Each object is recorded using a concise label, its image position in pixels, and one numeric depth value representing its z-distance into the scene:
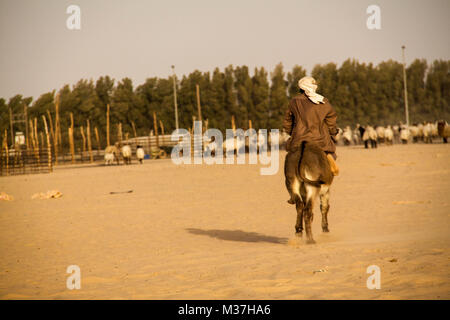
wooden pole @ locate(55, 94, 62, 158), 48.65
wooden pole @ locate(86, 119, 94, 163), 48.03
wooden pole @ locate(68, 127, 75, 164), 47.68
